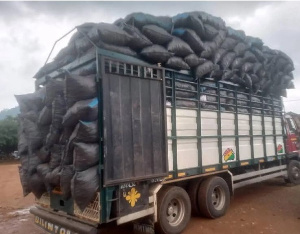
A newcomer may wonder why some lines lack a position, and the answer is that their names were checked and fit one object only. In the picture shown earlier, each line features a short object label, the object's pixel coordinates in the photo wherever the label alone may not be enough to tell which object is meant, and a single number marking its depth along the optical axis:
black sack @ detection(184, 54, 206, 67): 5.06
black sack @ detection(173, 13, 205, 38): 5.10
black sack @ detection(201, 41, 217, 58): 5.36
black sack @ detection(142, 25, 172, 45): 4.60
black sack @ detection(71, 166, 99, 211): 3.49
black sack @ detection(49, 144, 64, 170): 4.10
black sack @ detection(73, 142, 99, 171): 3.53
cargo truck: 3.75
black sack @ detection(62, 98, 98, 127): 3.60
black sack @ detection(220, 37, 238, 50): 6.02
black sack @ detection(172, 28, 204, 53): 5.09
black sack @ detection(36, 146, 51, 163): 4.36
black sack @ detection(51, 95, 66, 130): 4.07
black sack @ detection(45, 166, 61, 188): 3.97
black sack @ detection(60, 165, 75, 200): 3.73
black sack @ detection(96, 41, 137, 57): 3.98
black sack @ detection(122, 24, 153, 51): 4.35
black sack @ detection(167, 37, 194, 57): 4.81
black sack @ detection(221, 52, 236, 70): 5.86
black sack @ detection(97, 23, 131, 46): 3.94
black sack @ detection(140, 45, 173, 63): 4.47
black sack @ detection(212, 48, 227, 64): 5.59
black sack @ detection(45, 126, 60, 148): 4.15
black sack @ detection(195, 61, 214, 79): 5.22
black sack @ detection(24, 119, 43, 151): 4.55
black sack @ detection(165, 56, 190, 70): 4.76
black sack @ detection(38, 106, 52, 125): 4.32
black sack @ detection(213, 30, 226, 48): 5.67
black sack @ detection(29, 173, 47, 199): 4.41
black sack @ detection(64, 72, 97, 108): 3.64
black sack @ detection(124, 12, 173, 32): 4.55
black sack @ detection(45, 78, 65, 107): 4.05
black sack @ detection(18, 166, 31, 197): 4.57
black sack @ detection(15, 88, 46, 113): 4.79
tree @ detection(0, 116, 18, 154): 21.38
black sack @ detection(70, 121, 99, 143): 3.55
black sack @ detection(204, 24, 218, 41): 5.45
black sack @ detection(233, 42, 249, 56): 6.29
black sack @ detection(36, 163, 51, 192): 4.19
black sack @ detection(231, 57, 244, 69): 6.14
